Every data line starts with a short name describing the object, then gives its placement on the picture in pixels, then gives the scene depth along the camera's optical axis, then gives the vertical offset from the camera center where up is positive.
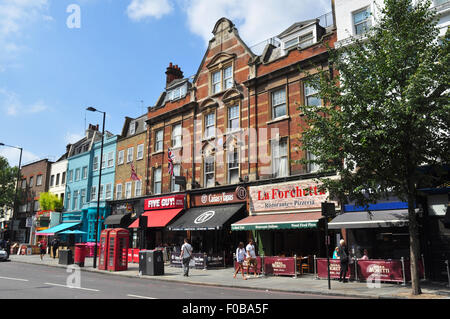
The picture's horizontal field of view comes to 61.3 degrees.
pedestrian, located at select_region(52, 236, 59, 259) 32.03 -0.37
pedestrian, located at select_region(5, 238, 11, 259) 30.30 -0.43
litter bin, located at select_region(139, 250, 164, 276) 18.70 -1.07
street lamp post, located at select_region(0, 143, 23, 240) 35.32 +8.15
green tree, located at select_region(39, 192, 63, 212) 41.38 +4.24
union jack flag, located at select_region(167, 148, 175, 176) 26.40 +5.54
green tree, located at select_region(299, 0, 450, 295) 11.84 +3.94
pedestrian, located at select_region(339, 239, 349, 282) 14.74 -0.74
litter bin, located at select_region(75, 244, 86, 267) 23.54 -0.77
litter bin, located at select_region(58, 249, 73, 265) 25.14 -1.02
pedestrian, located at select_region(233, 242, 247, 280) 17.91 -0.74
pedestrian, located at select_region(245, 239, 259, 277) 18.09 -0.78
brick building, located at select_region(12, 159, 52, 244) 45.91 +5.80
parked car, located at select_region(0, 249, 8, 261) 28.82 -0.98
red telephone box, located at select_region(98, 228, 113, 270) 21.30 -0.43
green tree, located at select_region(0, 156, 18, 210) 47.72 +7.38
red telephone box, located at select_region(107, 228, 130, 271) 20.81 -0.43
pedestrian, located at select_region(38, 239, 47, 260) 29.83 -0.49
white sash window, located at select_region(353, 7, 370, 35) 19.31 +11.06
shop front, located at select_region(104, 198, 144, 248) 30.83 +2.08
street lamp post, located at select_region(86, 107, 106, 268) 23.59 +8.12
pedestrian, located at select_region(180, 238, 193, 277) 18.33 -0.73
